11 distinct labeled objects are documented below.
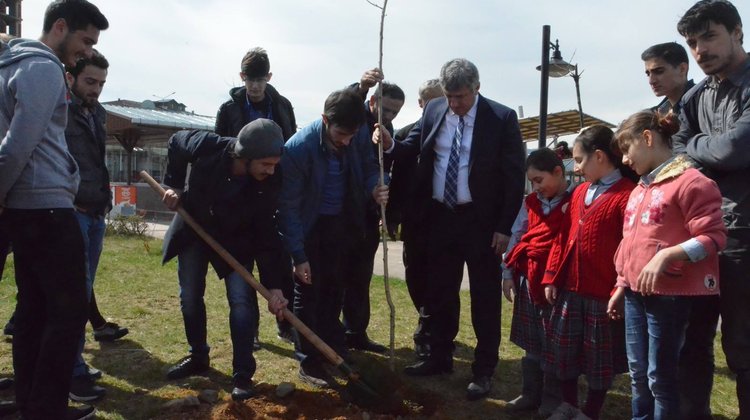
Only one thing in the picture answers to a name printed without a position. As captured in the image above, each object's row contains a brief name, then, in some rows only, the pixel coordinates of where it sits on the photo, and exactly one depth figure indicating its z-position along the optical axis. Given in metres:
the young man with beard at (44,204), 2.78
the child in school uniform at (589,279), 3.36
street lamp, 7.07
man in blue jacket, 3.92
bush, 13.32
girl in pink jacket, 2.81
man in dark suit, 4.07
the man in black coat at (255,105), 4.95
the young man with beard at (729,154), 3.03
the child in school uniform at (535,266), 3.65
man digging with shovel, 3.81
